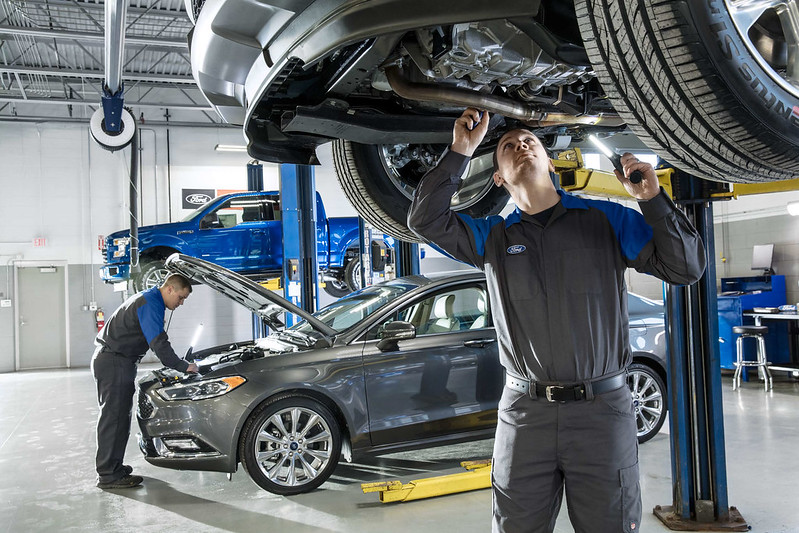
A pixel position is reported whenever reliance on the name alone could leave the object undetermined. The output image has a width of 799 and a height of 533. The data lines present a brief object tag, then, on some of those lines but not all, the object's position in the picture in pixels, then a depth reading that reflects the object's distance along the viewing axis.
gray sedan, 3.74
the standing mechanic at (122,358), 4.18
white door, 12.61
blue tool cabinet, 7.95
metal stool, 7.39
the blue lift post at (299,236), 6.82
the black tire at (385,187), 2.76
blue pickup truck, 8.26
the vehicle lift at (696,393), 3.11
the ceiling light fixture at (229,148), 13.35
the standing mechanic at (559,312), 1.75
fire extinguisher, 12.62
